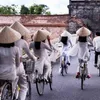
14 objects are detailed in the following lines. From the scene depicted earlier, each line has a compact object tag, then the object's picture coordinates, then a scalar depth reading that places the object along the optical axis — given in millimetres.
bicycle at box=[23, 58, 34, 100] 8305
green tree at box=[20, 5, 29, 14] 59188
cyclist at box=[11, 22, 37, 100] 7739
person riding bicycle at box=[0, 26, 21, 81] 7133
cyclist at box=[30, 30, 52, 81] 9656
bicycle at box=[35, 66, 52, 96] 10155
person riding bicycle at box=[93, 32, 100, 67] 12695
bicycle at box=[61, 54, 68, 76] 14941
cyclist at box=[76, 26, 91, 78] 11883
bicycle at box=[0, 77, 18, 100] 6911
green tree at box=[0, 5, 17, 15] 61600
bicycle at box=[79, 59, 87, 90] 11560
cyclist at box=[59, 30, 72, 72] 15120
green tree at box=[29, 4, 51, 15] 57625
